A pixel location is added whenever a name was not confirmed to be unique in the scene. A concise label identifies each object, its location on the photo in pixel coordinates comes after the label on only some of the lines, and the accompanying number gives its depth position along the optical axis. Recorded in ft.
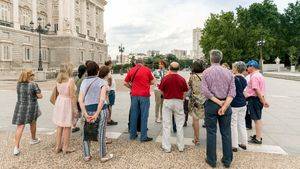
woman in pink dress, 20.65
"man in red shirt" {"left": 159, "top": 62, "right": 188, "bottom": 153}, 21.31
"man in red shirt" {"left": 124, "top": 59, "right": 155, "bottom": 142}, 23.61
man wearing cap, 23.07
